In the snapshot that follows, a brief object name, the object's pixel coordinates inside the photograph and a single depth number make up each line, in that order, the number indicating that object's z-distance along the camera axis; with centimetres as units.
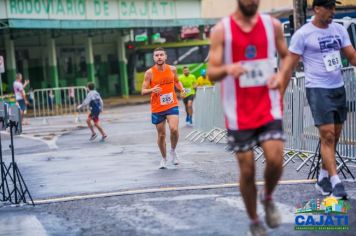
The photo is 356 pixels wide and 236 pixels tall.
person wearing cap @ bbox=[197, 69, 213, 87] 2936
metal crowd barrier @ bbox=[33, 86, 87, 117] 3644
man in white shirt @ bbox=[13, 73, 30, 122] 3167
